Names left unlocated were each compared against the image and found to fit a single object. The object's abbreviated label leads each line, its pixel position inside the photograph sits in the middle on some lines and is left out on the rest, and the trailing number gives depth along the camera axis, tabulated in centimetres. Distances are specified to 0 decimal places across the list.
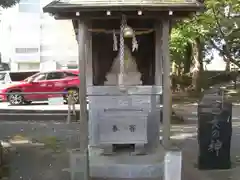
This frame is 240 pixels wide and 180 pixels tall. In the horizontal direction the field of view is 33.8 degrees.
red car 2103
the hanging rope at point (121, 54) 730
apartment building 3684
